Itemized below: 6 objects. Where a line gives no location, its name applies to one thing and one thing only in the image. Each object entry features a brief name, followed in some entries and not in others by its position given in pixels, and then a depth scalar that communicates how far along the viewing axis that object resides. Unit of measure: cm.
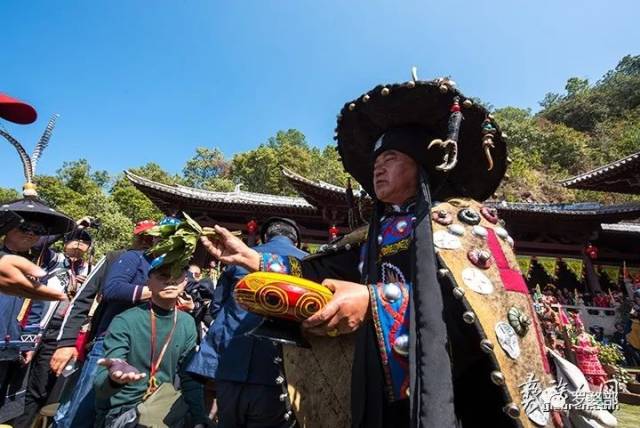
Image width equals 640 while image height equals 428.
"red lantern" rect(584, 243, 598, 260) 1301
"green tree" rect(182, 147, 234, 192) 5212
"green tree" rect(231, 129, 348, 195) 4141
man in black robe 128
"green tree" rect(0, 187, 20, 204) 3913
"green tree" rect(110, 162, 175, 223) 3419
